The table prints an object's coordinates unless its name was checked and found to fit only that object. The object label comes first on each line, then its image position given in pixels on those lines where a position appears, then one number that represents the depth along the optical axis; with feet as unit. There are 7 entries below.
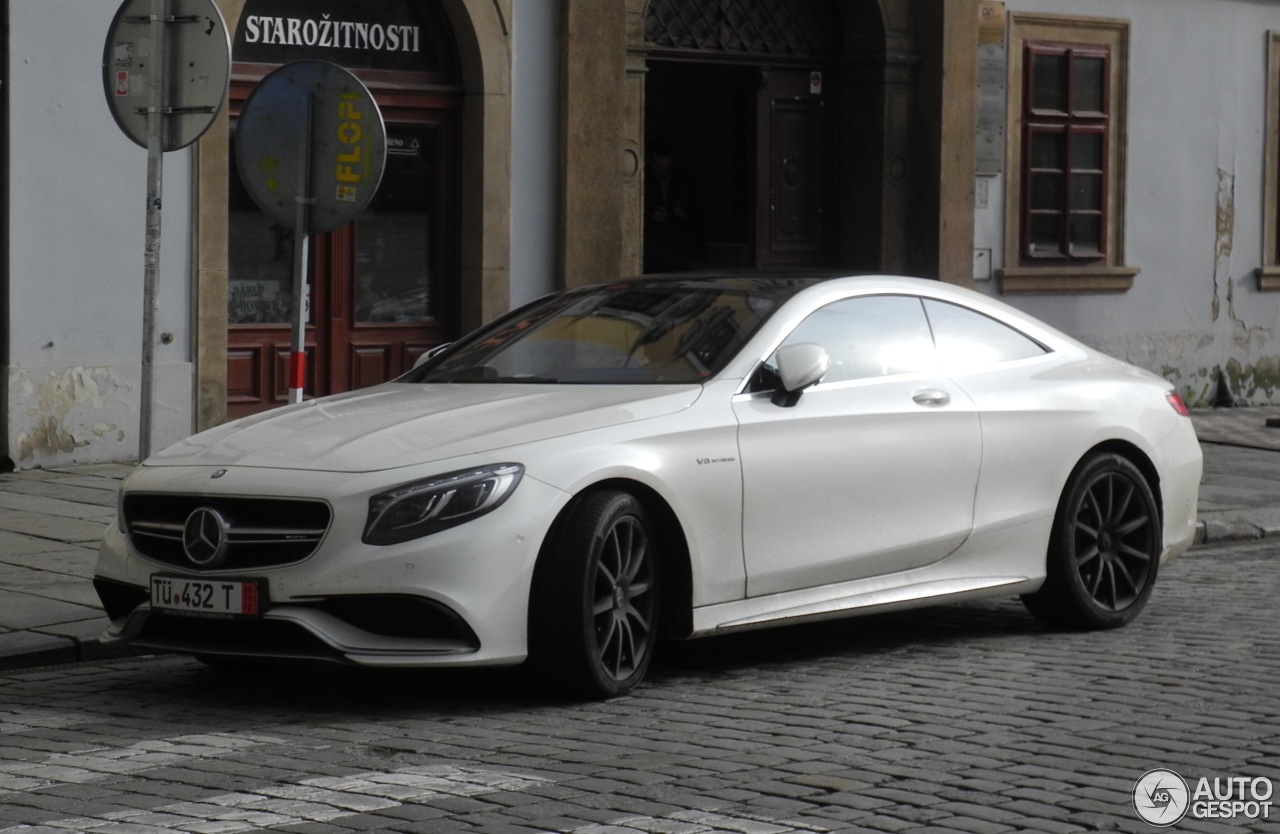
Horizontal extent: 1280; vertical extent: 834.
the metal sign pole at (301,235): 52.86
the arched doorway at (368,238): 86.72
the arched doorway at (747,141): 103.95
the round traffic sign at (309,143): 53.00
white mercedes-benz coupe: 37.20
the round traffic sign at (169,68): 51.33
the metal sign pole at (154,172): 51.37
